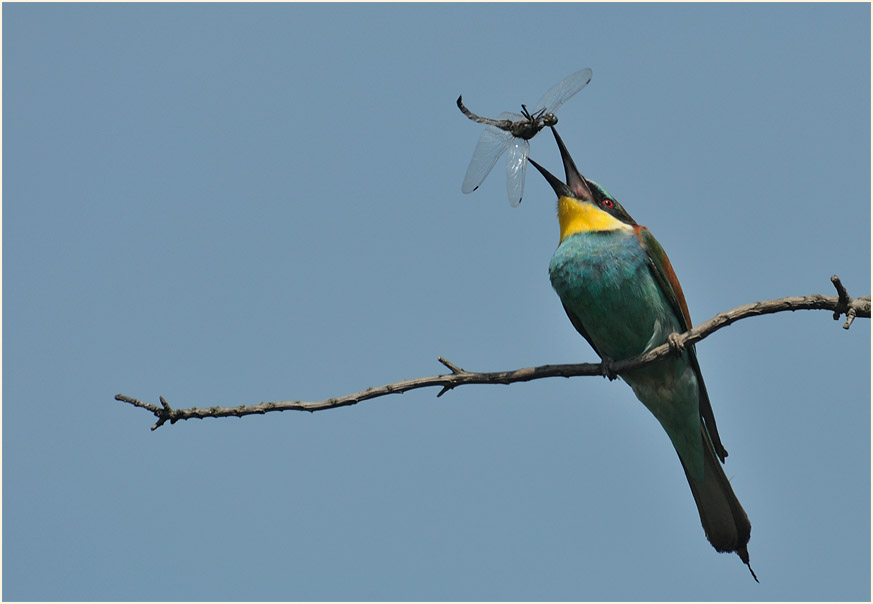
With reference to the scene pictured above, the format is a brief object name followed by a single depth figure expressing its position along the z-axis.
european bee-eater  10.52
